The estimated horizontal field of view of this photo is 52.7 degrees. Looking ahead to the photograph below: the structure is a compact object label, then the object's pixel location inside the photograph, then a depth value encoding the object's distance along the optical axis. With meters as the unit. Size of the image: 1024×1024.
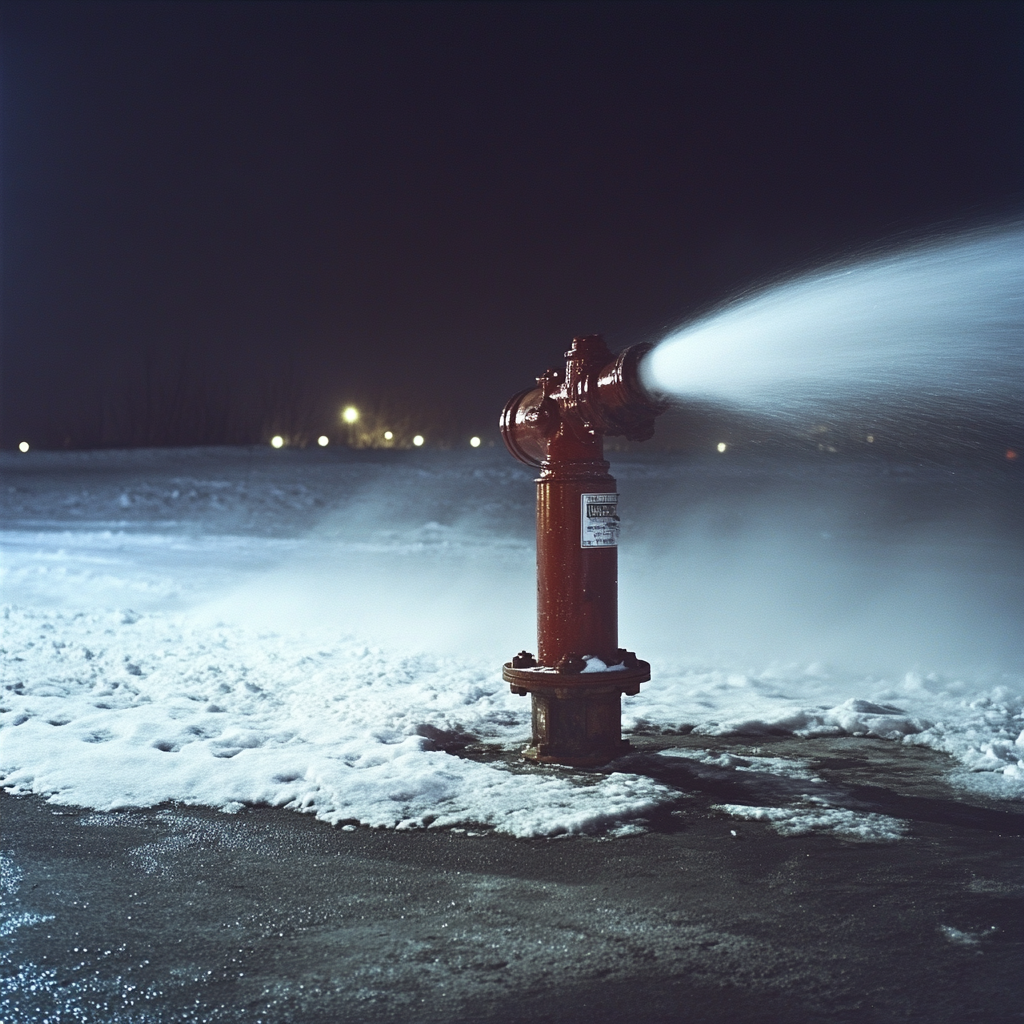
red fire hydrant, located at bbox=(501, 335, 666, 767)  4.52
